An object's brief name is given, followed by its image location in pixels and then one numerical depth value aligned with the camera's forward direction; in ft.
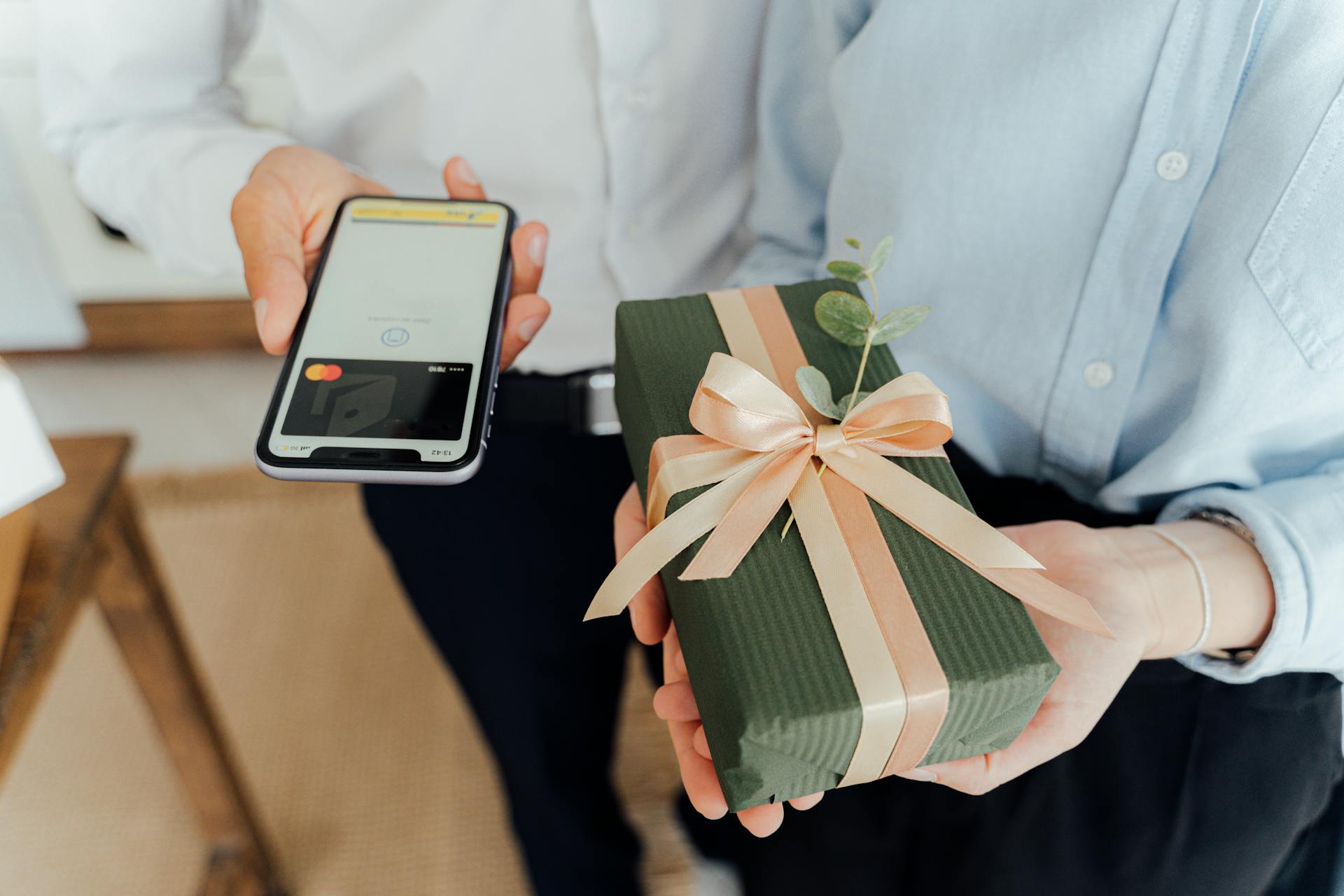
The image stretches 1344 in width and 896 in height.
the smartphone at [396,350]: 1.72
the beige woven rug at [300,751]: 3.51
